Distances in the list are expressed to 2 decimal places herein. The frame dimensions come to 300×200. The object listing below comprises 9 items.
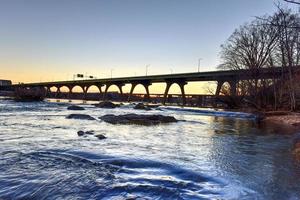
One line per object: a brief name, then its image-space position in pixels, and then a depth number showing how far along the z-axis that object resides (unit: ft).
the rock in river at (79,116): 63.98
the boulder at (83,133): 39.01
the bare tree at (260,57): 100.64
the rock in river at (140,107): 124.68
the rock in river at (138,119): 60.12
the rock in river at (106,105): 134.98
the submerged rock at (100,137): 36.11
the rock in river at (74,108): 105.66
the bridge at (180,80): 122.72
